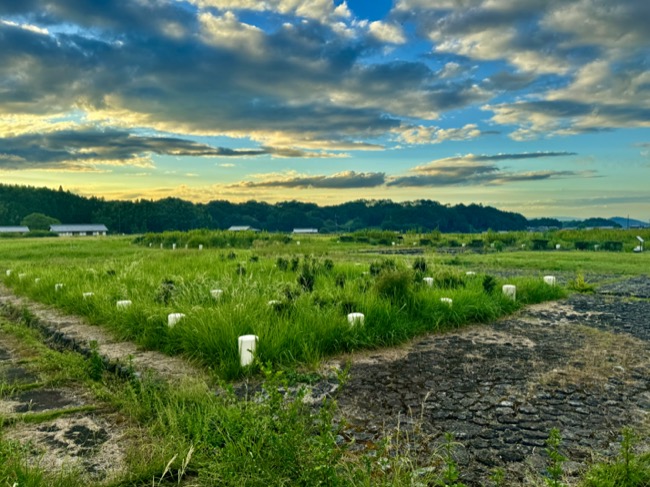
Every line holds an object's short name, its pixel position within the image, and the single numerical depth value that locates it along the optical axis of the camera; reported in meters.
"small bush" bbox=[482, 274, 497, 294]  7.70
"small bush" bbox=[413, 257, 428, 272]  8.91
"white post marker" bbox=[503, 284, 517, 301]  7.61
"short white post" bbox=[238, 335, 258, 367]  4.21
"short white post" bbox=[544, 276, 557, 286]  9.07
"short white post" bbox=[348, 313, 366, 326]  5.23
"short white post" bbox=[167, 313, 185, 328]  5.09
